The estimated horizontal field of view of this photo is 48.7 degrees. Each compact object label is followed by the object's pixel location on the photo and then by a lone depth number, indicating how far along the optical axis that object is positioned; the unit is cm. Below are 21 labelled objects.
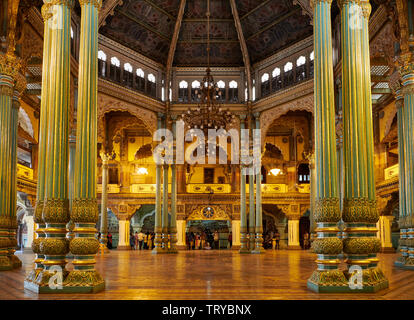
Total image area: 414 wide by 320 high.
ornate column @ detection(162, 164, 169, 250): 2006
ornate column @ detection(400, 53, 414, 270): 1104
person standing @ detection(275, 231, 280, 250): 2725
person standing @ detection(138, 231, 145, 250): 2621
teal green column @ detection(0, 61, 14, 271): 1073
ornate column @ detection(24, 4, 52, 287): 721
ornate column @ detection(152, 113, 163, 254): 1984
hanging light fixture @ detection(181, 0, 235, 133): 1619
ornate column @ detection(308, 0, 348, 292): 674
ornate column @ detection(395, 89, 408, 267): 1135
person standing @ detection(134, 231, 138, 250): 2732
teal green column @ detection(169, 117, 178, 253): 2020
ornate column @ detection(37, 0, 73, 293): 698
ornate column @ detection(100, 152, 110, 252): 2119
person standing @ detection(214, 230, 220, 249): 2830
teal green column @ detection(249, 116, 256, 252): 2047
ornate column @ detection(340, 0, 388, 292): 694
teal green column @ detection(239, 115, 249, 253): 2050
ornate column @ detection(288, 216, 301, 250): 2553
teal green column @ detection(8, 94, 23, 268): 1109
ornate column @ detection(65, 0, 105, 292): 682
